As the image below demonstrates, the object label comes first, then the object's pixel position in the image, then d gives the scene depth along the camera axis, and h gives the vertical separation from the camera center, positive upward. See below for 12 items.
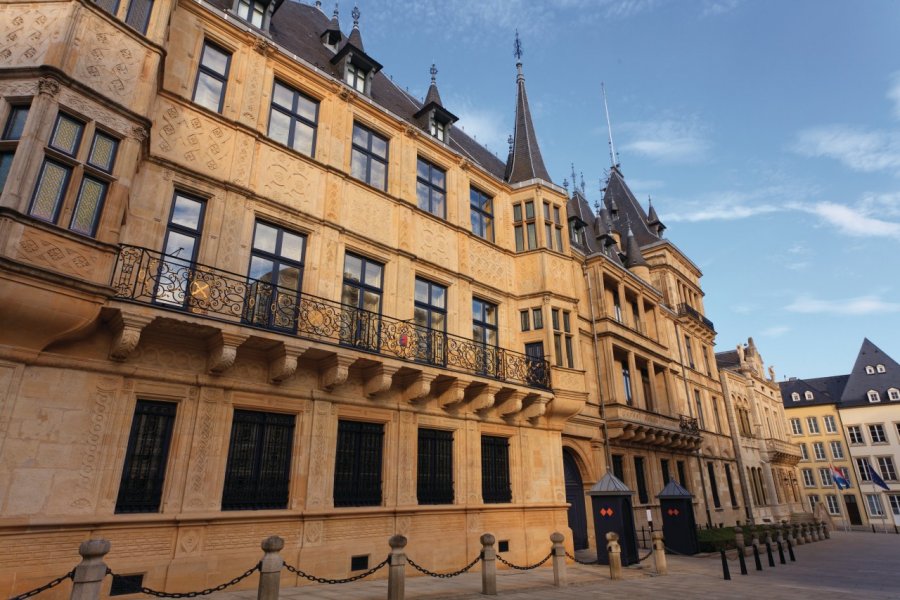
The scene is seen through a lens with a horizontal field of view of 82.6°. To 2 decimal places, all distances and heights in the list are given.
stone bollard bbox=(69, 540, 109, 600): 5.69 -0.82
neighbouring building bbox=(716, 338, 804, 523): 33.91 +3.47
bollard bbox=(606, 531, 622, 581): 12.44 -1.58
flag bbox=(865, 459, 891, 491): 36.19 +0.72
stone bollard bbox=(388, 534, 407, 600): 7.88 -1.13
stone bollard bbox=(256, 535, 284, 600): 6.83 -0.98
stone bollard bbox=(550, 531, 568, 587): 10.87 -1.35
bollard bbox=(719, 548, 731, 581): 13.13 -1.97
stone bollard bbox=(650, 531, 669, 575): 13.84 -1.67
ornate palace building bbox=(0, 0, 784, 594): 7.79 +3.50
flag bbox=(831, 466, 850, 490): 37.83 +0.61
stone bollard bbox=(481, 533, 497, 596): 9.47 -1.30
